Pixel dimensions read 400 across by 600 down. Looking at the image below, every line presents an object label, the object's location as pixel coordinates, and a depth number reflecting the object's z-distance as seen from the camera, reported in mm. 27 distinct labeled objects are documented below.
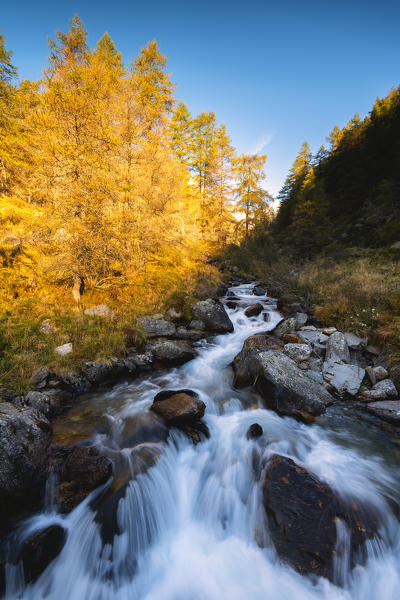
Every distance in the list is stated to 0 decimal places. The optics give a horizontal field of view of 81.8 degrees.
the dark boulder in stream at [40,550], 2977
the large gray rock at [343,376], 6375
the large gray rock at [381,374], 6422
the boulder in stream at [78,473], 3637
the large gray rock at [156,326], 9273
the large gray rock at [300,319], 9677
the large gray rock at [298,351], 7321
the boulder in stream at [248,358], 6949
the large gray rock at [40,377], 5984
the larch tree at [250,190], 24844
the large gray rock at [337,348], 7235
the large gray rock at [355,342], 7750
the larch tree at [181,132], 22578
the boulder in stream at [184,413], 5422
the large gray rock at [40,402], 5298
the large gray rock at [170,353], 8211
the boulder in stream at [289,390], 5802
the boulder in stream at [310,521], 3045
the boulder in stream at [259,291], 16500
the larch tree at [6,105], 13375
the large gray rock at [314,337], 8257
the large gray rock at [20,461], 3219
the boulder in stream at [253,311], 12133
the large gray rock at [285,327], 9422
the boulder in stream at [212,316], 10766
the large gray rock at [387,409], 5380
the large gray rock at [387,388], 5938
